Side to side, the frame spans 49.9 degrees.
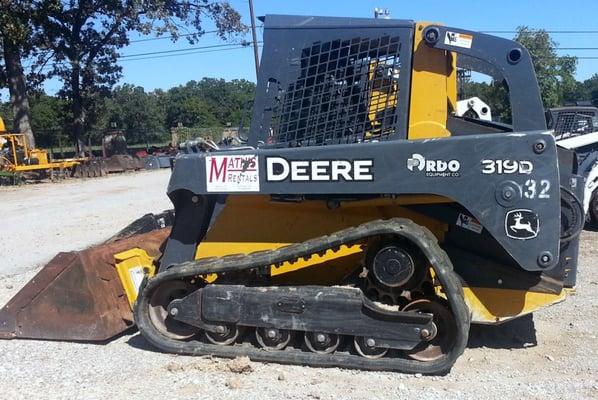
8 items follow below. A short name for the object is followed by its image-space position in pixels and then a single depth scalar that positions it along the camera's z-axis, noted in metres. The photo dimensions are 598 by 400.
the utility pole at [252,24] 29.05
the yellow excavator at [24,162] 22.27
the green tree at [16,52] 23.39
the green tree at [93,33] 27.09
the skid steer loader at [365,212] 3.79
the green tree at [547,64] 30.75
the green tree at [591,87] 62.26
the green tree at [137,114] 47.09
